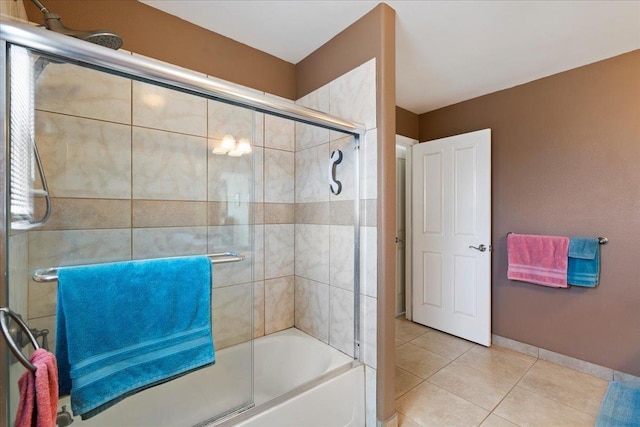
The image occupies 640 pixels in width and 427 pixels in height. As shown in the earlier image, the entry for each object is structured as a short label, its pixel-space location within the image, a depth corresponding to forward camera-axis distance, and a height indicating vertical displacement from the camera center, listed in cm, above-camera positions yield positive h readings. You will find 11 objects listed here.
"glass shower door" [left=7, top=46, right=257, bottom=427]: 109 +8
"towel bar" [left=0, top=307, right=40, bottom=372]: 64 -29
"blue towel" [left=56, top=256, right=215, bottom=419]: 95 -42
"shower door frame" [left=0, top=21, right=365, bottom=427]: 78 +50
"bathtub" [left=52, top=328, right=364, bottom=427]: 127 -91
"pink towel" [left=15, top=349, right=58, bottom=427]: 62 -42
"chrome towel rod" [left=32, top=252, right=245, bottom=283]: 100 -22
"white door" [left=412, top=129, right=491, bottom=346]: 258 -21
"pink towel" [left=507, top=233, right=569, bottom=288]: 220 -37
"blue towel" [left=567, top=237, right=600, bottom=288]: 208 -36
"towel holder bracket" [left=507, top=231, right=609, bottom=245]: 206 -19
